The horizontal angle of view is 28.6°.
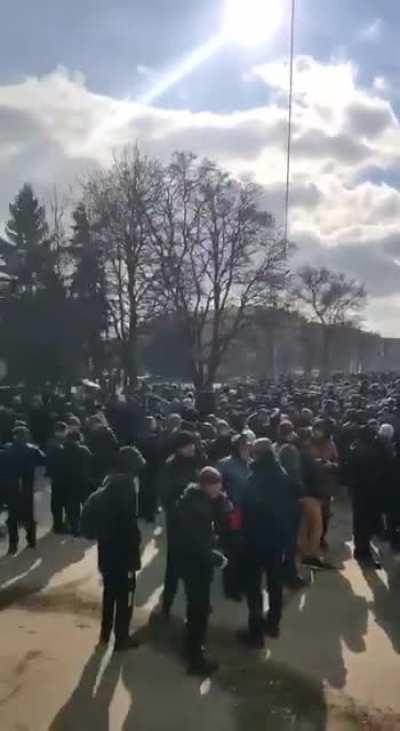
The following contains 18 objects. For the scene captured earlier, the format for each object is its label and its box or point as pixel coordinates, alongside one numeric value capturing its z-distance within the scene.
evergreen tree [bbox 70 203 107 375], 35.38
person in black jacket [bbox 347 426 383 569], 10.41
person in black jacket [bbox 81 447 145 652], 7.14
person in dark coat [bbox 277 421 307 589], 8.56
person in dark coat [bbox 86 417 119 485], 11.99
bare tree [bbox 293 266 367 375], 67.00
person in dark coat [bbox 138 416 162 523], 12.77
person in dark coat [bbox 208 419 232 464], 10.95
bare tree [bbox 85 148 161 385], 31.12
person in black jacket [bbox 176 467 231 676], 6.77
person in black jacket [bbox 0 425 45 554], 10.97
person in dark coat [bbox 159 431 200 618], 8.23
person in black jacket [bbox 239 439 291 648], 7.33
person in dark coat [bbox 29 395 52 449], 17.28
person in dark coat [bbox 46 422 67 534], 11.98
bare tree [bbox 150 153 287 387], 31.72
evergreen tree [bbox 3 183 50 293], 39.38
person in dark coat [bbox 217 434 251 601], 7.91
